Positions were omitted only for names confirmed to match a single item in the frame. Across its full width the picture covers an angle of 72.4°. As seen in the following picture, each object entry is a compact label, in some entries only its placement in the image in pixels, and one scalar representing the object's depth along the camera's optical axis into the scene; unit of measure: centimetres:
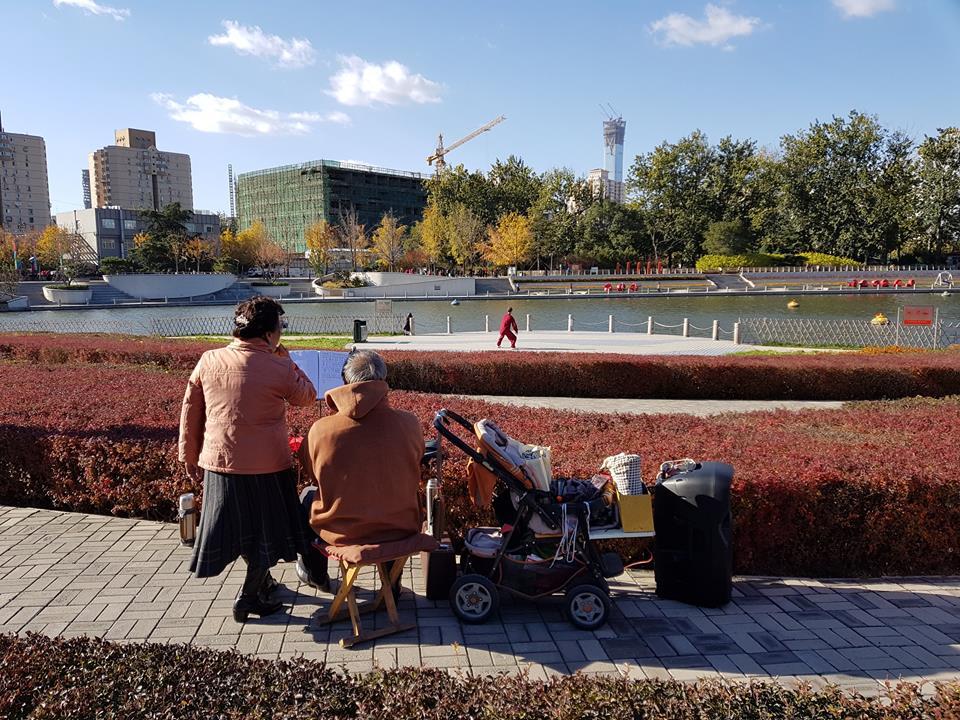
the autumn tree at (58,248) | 6956
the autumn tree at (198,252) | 6173
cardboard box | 376
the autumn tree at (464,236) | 6994
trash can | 2092
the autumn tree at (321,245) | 7000
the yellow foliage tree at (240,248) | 7700
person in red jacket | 1900
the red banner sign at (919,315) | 1878
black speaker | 378
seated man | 332
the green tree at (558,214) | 7238
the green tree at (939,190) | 6334
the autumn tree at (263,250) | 7588
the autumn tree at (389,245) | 7262
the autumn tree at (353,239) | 7757
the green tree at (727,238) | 6750
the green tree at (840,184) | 6644
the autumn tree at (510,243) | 6788
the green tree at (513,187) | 7619
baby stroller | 366
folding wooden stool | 336
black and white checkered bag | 375
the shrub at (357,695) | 234
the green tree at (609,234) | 7181
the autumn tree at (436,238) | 7250
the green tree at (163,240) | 5781
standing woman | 347
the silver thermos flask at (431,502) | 389
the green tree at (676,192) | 7119
